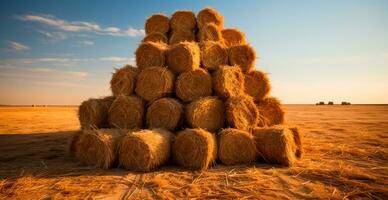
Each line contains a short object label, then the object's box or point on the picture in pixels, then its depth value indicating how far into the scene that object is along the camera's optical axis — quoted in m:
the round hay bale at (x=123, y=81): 7.24
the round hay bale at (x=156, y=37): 9.68
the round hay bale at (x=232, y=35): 10.18
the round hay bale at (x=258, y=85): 8.00
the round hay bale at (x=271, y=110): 8.12
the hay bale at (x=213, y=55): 7.65
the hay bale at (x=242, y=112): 6.79
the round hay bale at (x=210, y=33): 9.38
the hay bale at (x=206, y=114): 6.61
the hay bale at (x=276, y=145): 6.21
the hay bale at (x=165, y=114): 6.69
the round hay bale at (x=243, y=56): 7.91
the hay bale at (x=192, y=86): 7.11
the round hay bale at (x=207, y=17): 10.21
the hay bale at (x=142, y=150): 5.64
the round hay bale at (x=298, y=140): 7.02
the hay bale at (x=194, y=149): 5.86
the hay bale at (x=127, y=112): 6.88
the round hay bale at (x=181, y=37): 9.70
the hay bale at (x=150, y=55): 7.49
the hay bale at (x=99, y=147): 5.87
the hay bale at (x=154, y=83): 6.93
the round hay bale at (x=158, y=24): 10.30
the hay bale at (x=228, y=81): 7.07
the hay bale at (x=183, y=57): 7.12
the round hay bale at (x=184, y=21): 10.22
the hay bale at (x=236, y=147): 6.31
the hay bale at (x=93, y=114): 7.01
